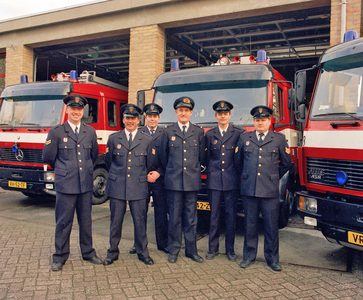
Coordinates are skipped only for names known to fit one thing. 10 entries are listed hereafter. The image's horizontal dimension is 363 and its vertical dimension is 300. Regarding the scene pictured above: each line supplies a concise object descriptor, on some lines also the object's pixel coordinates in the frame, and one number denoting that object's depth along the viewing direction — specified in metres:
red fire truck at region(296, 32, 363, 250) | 3.51
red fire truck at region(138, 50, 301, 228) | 4.98
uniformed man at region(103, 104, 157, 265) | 3.99
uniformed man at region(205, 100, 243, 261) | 4.20
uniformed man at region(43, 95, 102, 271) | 3.86
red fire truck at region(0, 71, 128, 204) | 6.62
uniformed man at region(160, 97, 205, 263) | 4.15
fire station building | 8.05
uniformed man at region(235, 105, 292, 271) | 3.92
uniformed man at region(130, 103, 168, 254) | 4.48
